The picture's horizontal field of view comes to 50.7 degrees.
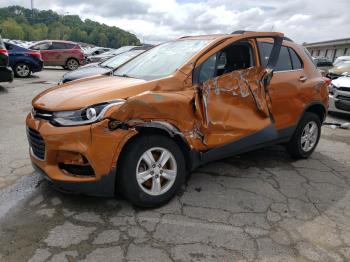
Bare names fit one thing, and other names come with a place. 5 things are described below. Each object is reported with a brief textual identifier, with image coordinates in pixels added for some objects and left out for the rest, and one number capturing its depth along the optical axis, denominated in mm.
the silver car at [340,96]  8750
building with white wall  41950
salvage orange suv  3309
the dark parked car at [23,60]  14461
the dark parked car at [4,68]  10146
